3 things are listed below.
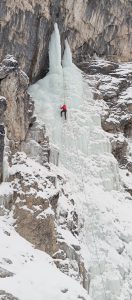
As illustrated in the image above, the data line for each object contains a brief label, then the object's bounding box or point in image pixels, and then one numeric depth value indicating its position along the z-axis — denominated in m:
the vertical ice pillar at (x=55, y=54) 36.19
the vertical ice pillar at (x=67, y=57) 37.92
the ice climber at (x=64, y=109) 33.25
